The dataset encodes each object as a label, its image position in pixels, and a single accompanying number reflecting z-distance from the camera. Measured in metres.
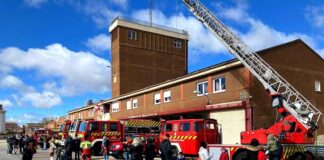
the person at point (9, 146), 32.14
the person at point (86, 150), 19.39
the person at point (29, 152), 11.74
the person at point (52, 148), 22.39
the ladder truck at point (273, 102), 17.34
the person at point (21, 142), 31.70
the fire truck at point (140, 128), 27.05
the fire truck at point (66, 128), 27.63
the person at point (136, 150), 16.45
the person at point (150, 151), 15.90
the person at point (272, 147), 13.88
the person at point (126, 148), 20.63
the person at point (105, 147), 21.65
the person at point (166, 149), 14.20
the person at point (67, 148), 18.92
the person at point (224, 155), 13.42
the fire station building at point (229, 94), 26.36
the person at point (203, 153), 12.64
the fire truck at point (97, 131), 25.59
